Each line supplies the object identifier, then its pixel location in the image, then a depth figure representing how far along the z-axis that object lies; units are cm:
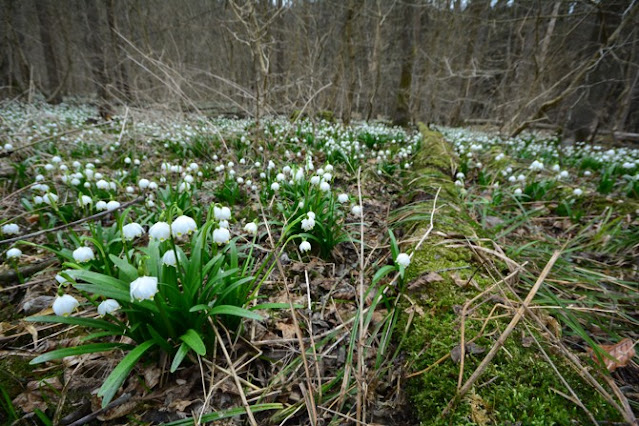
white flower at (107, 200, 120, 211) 57
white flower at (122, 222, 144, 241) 43
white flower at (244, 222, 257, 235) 49
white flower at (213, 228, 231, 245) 43
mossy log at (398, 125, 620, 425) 32
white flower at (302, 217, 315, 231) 60
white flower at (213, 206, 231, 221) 45
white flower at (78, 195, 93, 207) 53
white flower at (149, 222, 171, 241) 39
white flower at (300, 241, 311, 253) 59
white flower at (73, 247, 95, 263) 42
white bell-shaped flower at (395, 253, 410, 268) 47
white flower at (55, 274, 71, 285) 37
